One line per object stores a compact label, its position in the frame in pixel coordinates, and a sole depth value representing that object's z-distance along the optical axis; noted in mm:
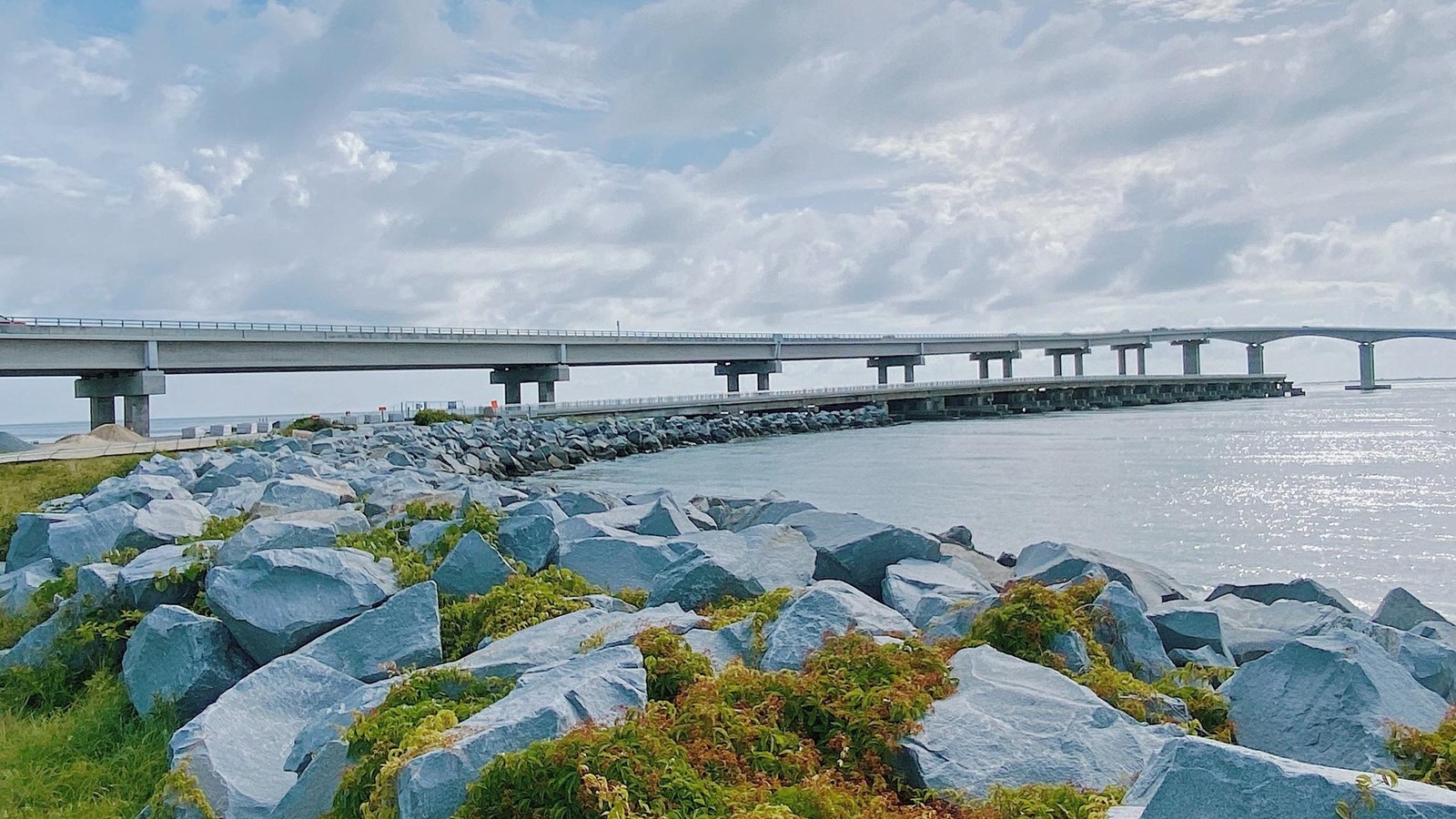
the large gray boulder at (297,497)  9750
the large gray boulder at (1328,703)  3764
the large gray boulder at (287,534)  6629
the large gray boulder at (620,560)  6934
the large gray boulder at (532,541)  7125
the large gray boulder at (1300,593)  7688
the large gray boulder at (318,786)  3732
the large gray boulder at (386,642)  5152
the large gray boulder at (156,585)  6586
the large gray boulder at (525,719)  3203
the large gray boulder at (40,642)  6391
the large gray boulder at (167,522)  8117
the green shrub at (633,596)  6355
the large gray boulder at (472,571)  6348
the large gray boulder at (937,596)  5113
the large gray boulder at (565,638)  4484
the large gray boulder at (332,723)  4105
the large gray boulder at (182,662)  5461
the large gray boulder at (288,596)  5555
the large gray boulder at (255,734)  4078
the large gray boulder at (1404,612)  6957
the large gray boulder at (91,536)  8180
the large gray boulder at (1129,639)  4898
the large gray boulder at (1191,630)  5484
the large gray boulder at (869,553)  7078
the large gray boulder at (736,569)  5891
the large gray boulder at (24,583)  7590
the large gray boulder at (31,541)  9180
